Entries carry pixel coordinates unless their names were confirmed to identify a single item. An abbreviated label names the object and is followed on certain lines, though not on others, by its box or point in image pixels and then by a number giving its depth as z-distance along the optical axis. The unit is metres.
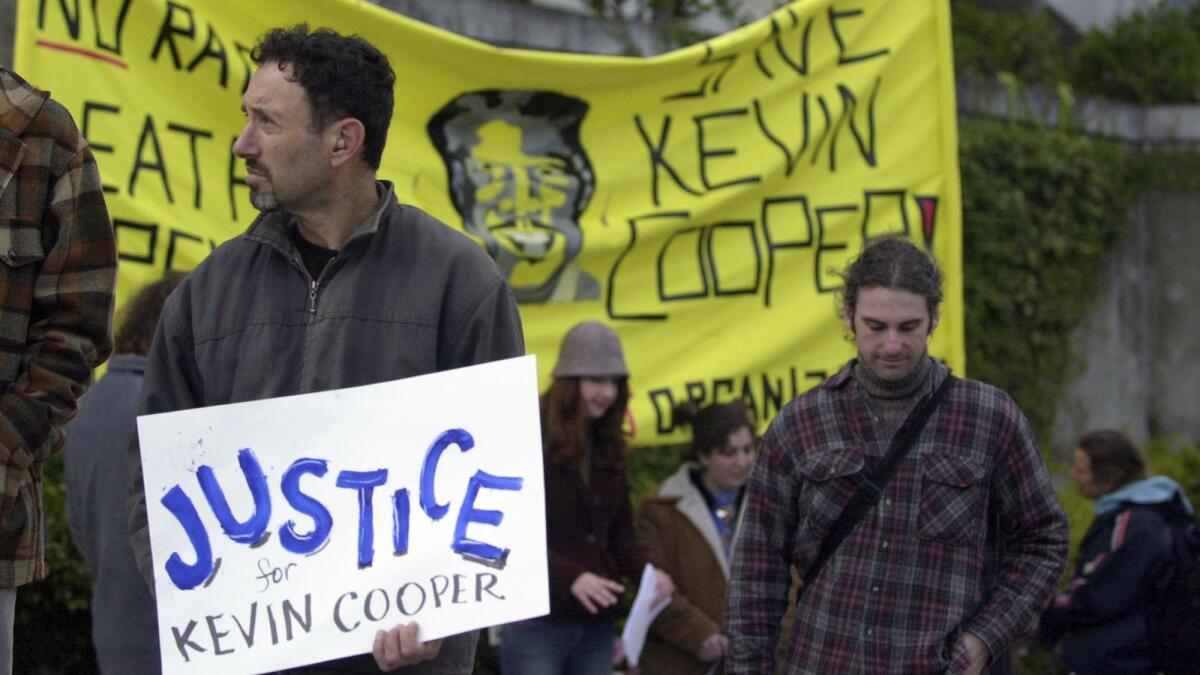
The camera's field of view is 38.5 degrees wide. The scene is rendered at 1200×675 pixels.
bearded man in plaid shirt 3.92
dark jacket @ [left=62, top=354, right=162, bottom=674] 4.47
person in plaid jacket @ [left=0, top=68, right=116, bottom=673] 3.01
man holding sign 3.04
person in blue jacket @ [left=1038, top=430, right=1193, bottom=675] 6.15
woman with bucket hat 5.41
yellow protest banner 5.59
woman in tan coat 5.73
